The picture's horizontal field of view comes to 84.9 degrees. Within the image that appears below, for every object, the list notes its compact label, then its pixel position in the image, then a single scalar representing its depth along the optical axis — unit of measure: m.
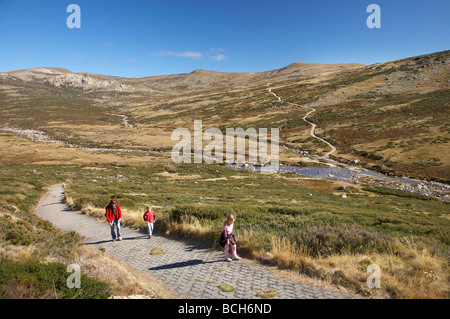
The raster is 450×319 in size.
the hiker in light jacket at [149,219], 12.21
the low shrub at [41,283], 5.03
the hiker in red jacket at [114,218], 12.23
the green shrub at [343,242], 8.22
